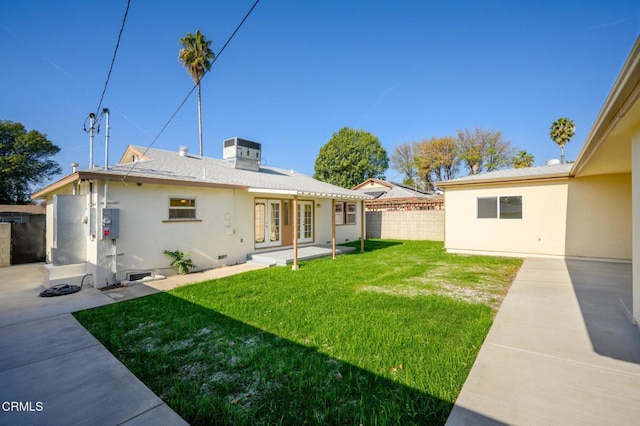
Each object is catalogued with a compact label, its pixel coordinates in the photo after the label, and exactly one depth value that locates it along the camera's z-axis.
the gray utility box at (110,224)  6.74
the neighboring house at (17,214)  14.79
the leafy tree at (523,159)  30.41
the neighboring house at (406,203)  16.11
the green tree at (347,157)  33.56
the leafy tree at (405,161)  38.72
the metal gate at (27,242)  10.41
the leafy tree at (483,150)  32.03
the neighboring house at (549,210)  8.77
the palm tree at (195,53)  20.08
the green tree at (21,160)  23.58
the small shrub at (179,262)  7.98
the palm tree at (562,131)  25.45
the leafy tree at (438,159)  34.31
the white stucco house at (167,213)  7.02
